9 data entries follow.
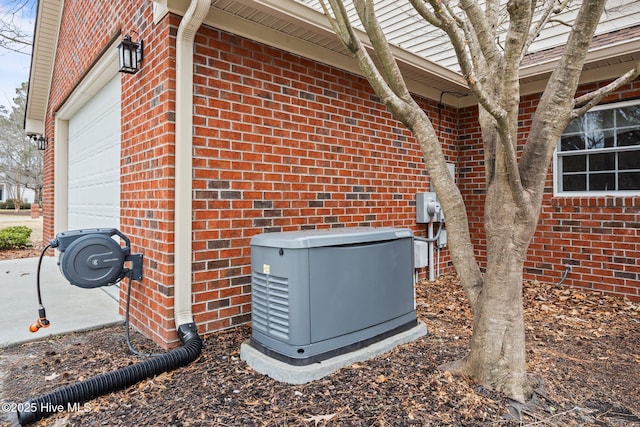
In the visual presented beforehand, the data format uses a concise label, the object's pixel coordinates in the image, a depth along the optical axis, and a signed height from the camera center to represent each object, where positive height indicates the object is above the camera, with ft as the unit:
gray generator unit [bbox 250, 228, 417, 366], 8.34 -1.84
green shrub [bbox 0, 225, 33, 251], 30.01 -1.98
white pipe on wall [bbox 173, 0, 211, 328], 9.88 +1.11
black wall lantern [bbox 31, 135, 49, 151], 25.10 +4.65
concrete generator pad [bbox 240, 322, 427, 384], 8.08 -3.32
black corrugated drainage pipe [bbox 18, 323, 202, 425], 6.89 -3.37
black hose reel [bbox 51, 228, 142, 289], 9.46 -1.12
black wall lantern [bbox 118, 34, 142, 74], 11.21 +4.58
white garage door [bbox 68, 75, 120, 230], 14.26 +2.25
